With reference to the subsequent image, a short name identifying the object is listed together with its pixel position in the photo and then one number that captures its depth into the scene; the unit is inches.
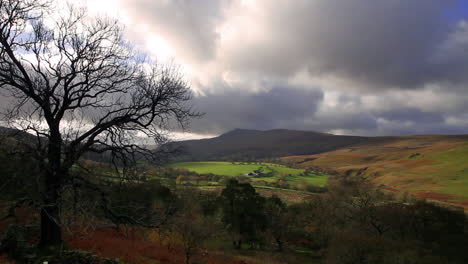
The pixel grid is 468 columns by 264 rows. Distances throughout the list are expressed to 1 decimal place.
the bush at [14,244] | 422.3
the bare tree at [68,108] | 387.5
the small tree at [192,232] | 786.2
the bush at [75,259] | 407.2
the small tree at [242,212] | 1700.3
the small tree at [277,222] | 1750.7
